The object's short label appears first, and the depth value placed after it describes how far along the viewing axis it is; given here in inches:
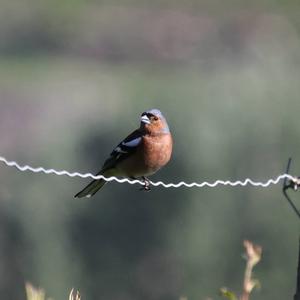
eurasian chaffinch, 555.8
